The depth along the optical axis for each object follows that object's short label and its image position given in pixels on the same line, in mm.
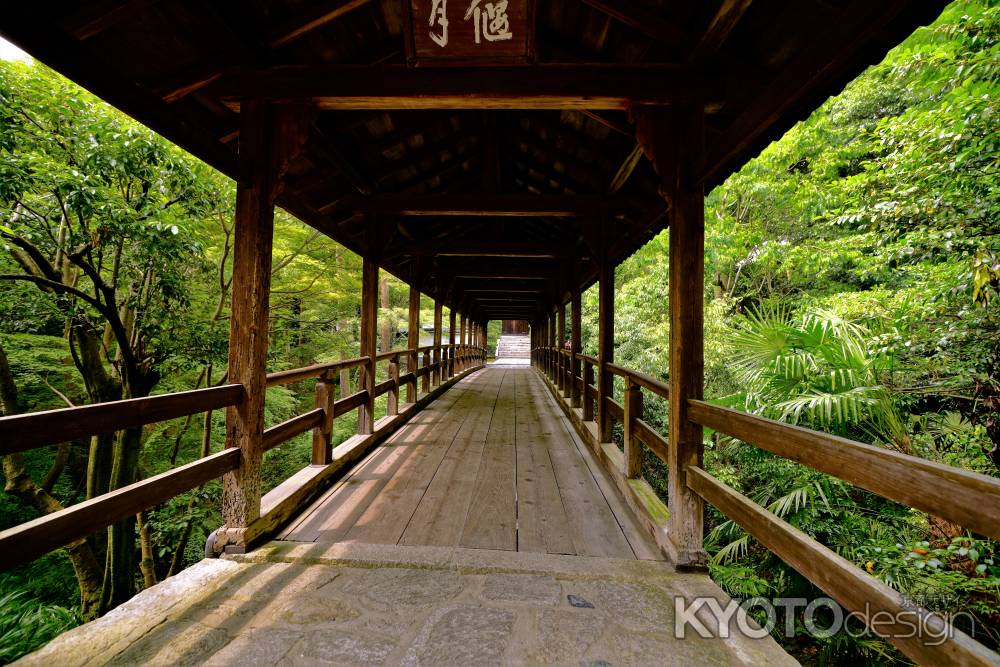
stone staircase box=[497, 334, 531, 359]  33156
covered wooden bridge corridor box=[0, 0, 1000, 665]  1552
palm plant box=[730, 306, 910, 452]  3004
